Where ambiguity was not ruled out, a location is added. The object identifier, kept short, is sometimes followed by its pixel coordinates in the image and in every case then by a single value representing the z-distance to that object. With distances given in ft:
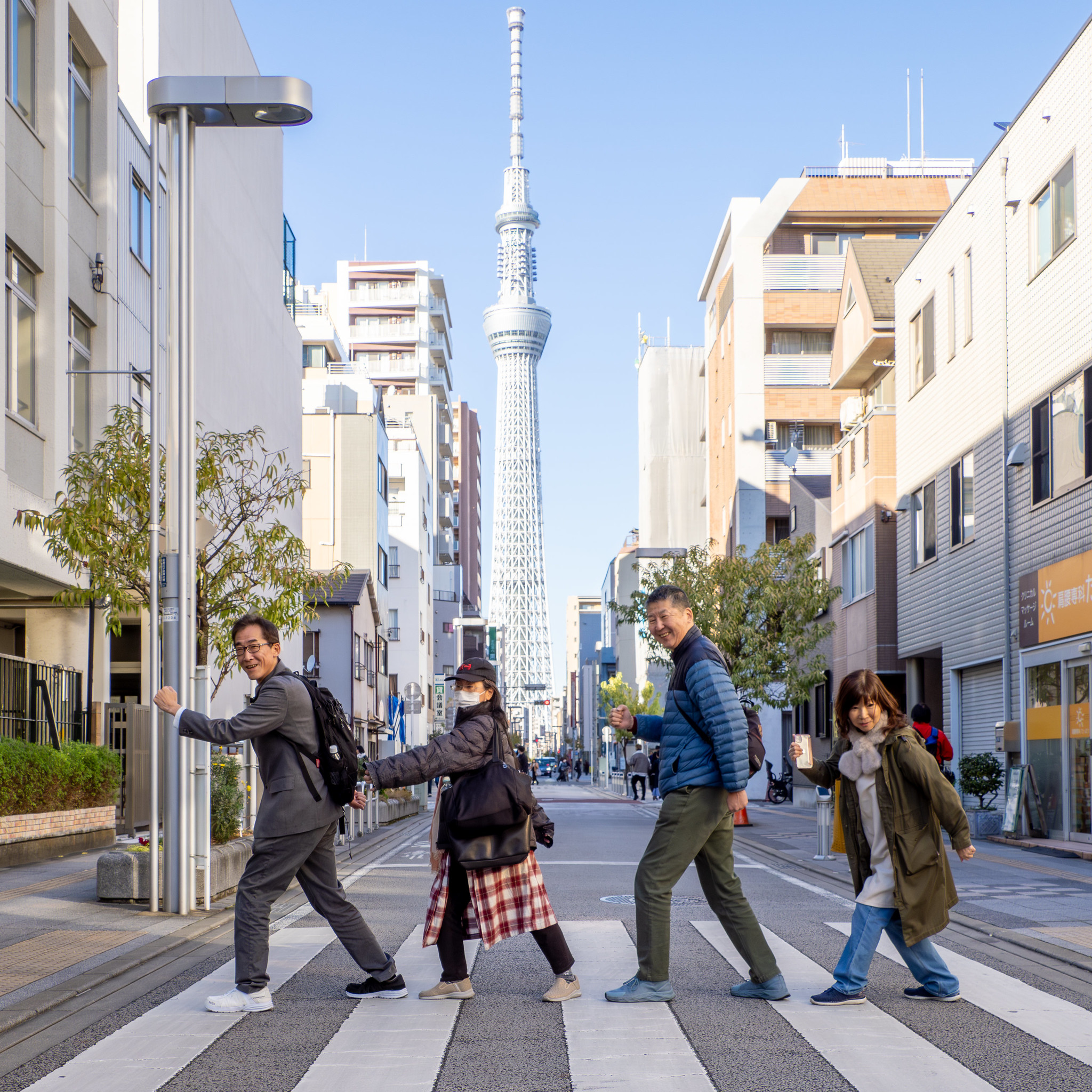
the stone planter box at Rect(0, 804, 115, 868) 49.60
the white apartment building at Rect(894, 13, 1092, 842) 61.05
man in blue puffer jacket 21.99
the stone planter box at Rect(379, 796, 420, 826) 85.05
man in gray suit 21.83
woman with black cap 21.85
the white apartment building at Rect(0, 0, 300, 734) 58.85
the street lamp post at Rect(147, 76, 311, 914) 35.24
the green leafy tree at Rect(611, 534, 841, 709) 92.07
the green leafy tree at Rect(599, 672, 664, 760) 301.63
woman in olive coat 22.03
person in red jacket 52.80
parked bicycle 128.26
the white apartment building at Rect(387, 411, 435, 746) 237.45
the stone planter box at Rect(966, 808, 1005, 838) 65.77
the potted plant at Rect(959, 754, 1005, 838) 65.87
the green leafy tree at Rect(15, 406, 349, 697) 44.24
